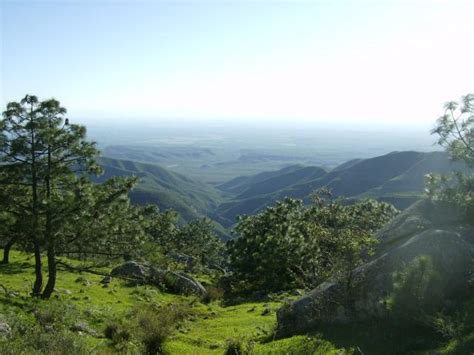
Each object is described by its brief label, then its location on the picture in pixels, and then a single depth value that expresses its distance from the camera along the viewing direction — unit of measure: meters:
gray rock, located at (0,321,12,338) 13.16
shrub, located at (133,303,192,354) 15.16
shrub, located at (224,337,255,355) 14.28
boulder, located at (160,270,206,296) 36.31
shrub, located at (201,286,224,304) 35.25
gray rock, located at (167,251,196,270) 62.97
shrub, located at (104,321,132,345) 15.98
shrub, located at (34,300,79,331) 16.08
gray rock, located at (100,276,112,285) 36.39
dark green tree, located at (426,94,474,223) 16.06
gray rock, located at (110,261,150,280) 36.28
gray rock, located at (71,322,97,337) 16.94
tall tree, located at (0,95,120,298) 21.11
